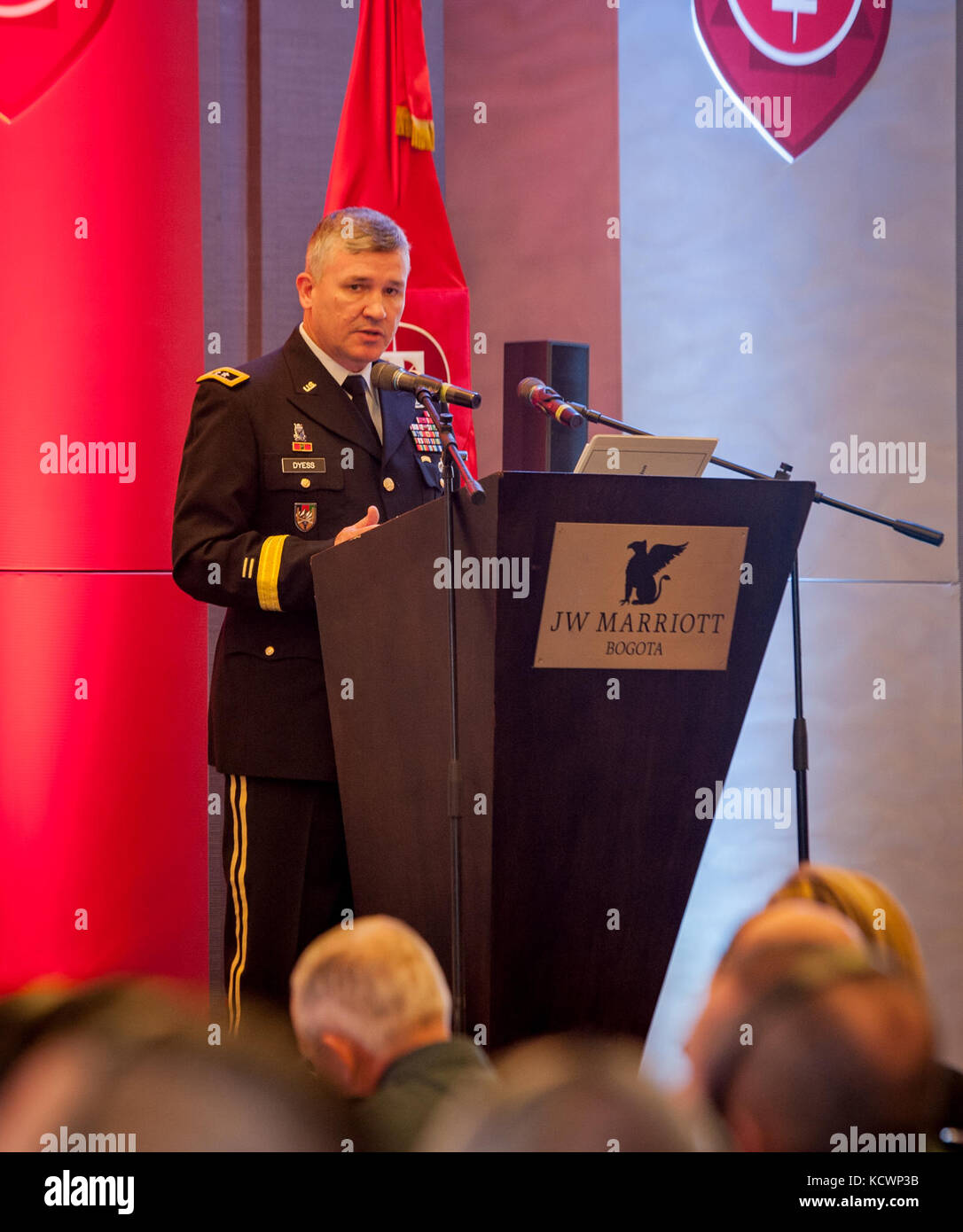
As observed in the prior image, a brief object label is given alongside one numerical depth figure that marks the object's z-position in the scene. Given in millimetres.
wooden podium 12452
